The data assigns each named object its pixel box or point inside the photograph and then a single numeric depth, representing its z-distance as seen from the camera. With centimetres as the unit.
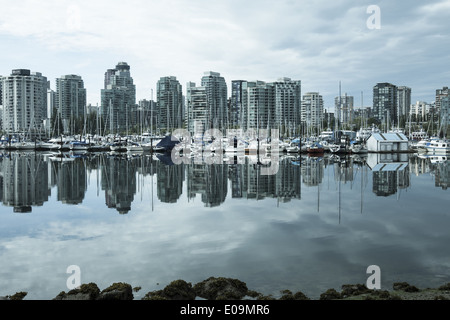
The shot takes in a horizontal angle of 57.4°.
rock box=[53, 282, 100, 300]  1166
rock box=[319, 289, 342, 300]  1198
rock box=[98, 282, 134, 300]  1157
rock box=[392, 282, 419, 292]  1251
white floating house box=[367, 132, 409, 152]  9950
